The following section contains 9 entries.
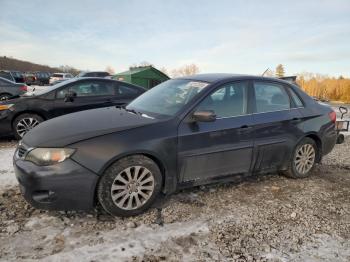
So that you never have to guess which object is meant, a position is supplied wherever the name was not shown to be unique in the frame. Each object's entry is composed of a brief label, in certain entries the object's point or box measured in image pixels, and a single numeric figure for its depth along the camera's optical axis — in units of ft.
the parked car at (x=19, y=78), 92.63
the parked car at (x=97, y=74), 86.33
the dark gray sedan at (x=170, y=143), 10.09
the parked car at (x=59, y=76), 114.99
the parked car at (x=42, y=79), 127.01
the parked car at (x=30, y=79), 114.73
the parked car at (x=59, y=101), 21.80
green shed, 70.64
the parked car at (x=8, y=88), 40.92
